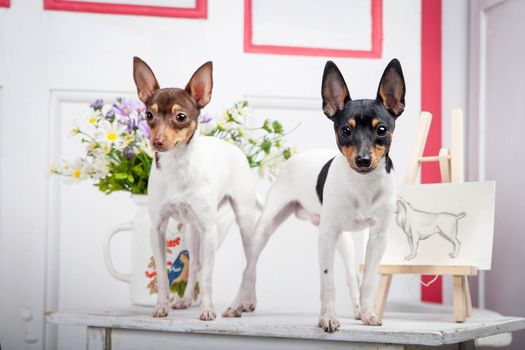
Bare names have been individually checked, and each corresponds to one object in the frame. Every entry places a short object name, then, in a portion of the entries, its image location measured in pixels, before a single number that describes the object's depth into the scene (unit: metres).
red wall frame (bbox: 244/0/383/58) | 2.36
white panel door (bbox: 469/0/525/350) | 2.21
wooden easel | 1.82
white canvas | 1.86
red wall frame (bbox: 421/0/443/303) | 2.40
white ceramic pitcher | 1.95
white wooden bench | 1.66
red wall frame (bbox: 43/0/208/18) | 2.30
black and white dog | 1.65
